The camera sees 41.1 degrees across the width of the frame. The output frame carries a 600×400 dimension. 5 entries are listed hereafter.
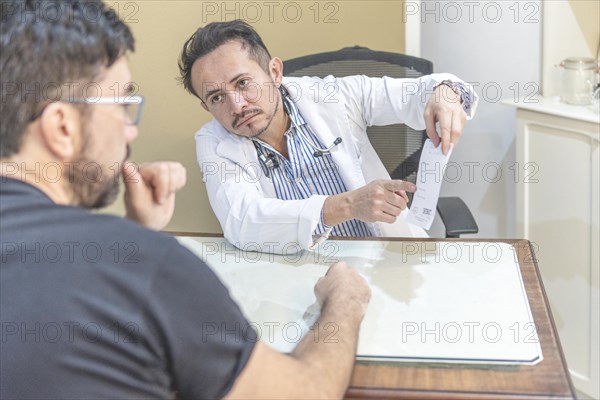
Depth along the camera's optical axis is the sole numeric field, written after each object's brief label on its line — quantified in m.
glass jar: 2.59
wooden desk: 1.26
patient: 0.99
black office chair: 2.42
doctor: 1.94
